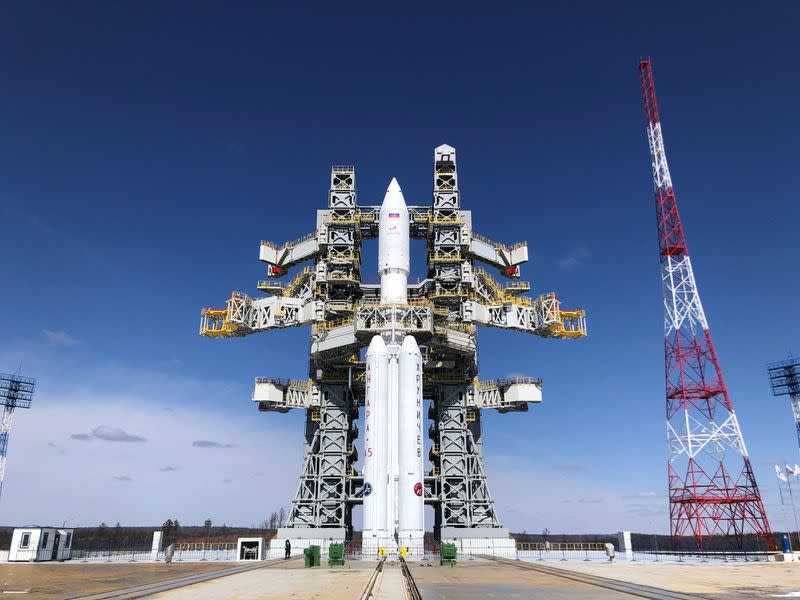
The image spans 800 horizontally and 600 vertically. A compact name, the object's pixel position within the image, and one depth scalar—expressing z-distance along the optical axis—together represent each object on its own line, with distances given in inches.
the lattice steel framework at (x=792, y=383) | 2640.3
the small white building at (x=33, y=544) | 1644.9
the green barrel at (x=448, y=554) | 1419.8
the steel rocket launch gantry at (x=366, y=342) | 2265.0
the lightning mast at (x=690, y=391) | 2266.2
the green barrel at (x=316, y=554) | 1386.6
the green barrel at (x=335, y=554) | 1406.3
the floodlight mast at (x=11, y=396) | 2696.9
